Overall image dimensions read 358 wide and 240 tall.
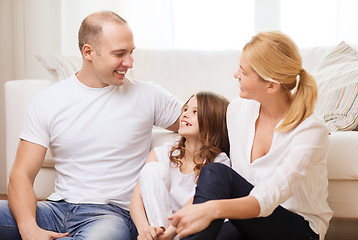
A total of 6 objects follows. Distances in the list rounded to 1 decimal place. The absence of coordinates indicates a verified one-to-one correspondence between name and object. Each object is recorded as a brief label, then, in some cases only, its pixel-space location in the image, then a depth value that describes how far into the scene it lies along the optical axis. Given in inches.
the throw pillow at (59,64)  144.9
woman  100.9
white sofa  119.9
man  116.5
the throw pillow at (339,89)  128.2
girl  113.1
